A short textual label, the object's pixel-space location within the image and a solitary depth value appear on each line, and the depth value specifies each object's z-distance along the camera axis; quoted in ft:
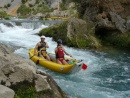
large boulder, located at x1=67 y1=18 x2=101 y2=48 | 66.18
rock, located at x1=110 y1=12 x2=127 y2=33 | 68.39
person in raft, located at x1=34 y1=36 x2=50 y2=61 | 45.16
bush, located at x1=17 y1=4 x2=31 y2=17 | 396.16
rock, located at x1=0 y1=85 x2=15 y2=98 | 20.82
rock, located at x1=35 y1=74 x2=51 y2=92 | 24.00
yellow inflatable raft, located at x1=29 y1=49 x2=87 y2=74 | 40.29
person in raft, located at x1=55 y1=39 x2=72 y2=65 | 42.32
